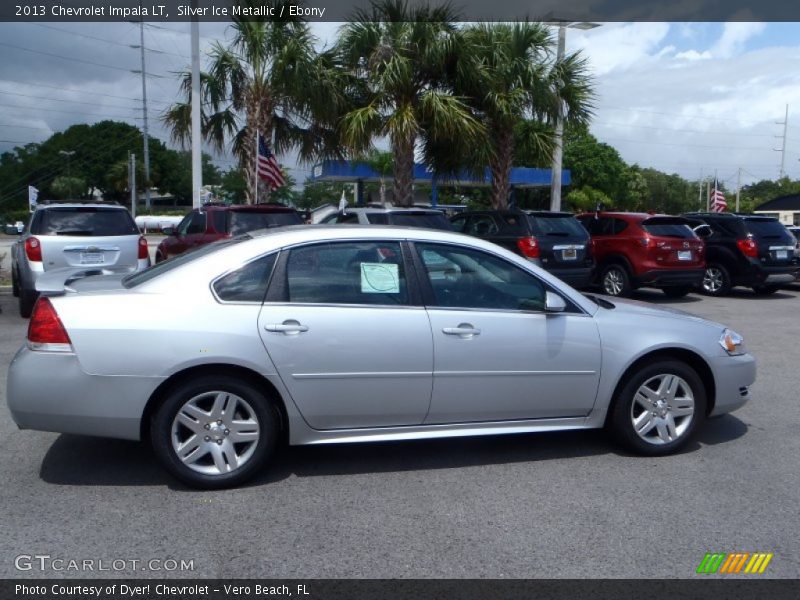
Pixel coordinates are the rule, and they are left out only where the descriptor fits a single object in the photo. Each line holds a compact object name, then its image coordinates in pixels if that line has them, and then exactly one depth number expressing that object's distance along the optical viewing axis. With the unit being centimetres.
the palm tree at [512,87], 1689
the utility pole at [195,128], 1684
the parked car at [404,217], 1189
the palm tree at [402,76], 1594
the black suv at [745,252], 1494
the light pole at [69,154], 6736
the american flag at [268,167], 1709
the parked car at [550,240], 1274
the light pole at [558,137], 1848
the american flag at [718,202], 2520
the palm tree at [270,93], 1645
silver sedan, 443
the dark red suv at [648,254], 1358
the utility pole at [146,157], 6122
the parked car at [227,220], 1164
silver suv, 1029
